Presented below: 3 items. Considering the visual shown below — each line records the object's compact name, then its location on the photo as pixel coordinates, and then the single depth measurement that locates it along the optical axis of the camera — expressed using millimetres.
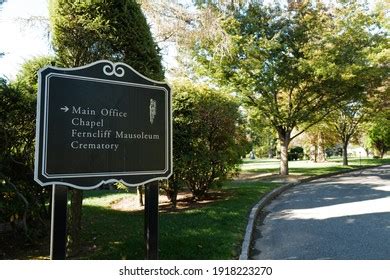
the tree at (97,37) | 5457
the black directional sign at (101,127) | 3430
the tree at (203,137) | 9656
